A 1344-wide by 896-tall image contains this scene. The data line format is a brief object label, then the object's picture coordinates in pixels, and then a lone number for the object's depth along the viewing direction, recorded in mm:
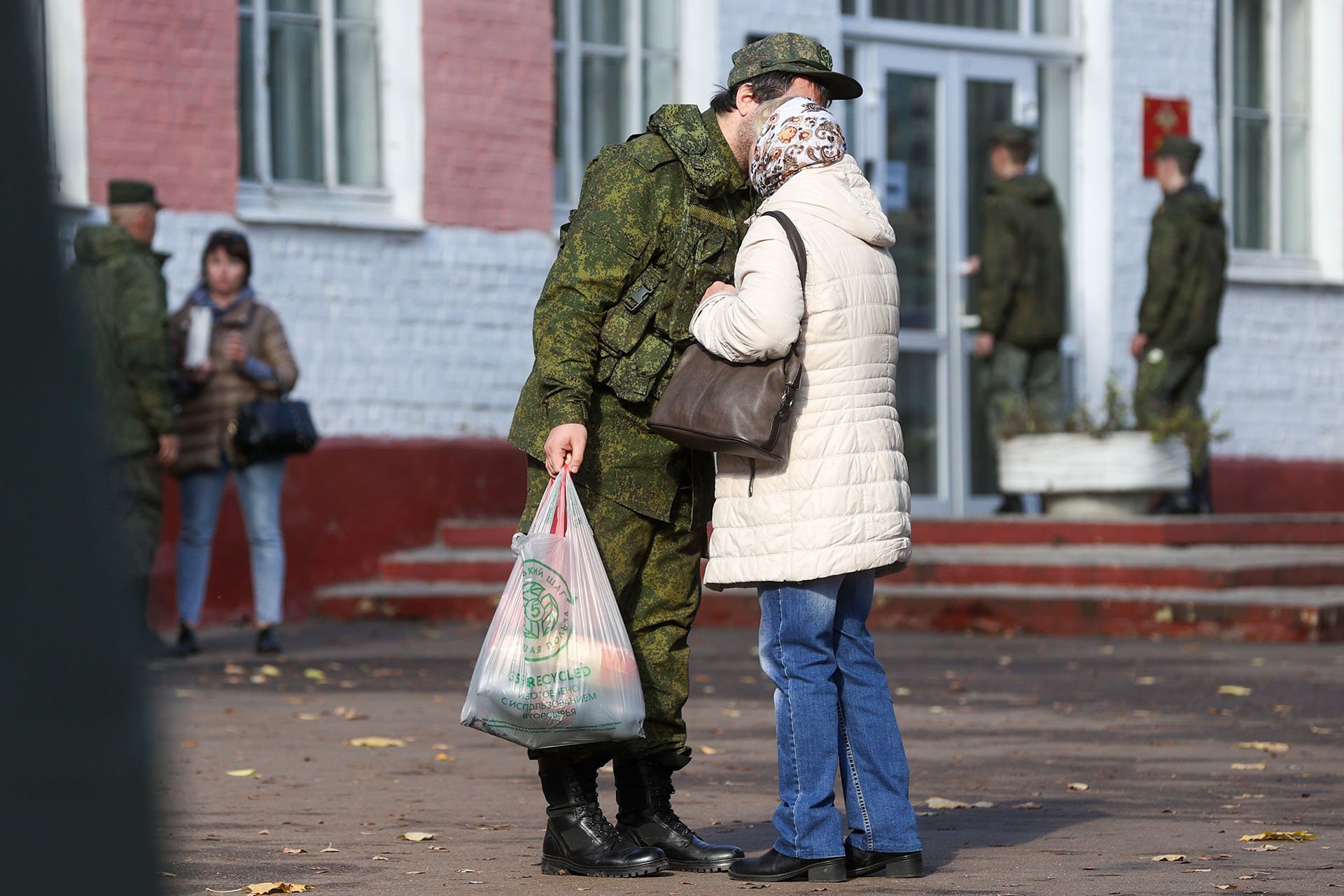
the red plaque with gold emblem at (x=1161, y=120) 30922
